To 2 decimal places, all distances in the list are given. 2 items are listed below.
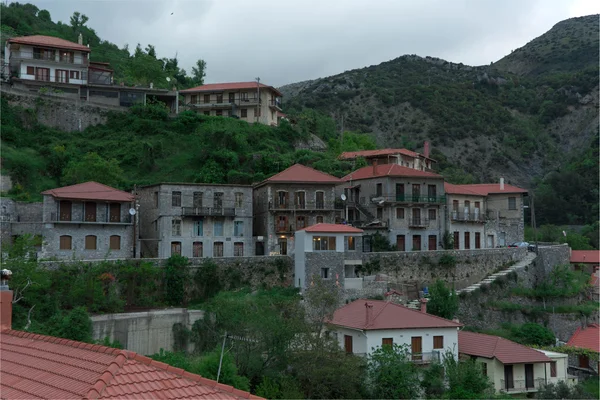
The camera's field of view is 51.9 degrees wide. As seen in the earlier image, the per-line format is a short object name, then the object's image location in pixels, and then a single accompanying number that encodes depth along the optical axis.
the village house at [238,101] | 74.38
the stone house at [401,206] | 51.56
